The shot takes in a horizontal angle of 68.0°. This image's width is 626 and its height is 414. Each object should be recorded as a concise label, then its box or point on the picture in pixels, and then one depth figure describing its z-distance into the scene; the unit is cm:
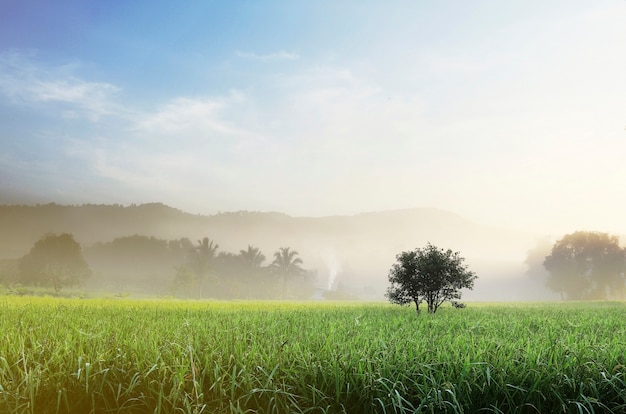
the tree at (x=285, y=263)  12726
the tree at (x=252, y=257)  12910
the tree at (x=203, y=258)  11019
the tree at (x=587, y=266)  9356
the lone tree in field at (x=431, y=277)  2670
